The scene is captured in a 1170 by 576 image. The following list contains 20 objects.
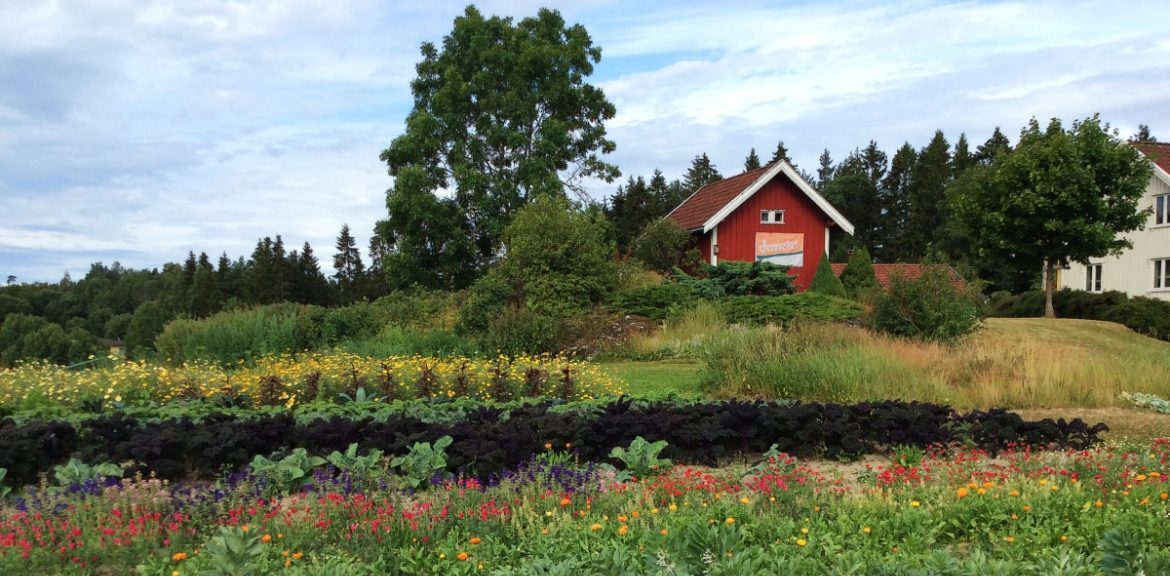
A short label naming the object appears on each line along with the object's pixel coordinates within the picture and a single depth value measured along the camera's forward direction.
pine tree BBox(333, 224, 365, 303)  55.53
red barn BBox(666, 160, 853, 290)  27.17
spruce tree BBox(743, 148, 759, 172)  70.57
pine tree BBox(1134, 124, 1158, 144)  62.60
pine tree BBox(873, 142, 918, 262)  58.66
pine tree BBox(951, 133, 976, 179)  56.97
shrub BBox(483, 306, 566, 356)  13.56
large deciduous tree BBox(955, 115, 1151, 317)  22.33
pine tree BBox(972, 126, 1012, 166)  59.81
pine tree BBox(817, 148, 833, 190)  83.38
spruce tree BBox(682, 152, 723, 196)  70.56
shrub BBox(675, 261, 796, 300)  21.27
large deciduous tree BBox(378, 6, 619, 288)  28.03
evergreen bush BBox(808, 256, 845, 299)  24.73
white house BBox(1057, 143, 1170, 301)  29.14
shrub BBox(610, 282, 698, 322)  16.23
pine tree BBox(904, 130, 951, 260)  54.50
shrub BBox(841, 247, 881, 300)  27.94
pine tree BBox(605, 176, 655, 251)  49.84
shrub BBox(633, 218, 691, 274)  26.30
